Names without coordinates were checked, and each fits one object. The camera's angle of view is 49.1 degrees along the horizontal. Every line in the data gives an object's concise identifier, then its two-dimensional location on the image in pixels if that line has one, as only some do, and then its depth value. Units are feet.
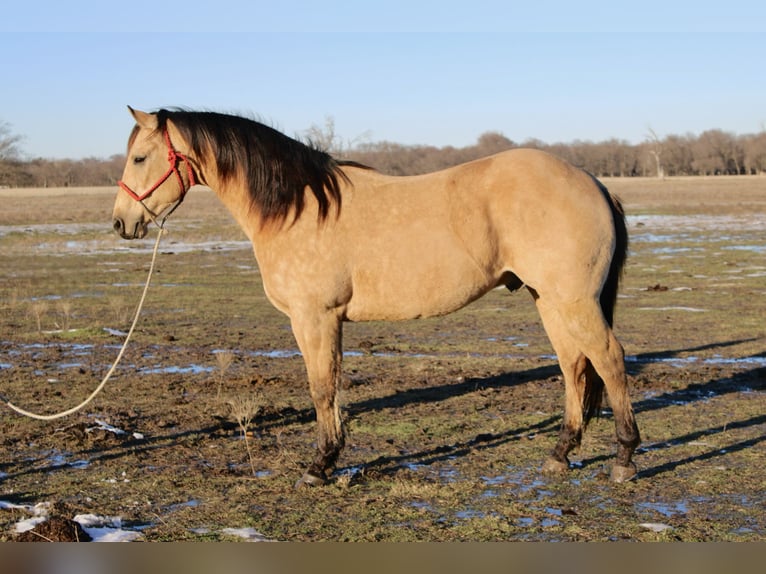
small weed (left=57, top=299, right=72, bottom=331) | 40.80
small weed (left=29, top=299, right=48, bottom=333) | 40.96
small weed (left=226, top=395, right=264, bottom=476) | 21.32
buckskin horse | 18.80
